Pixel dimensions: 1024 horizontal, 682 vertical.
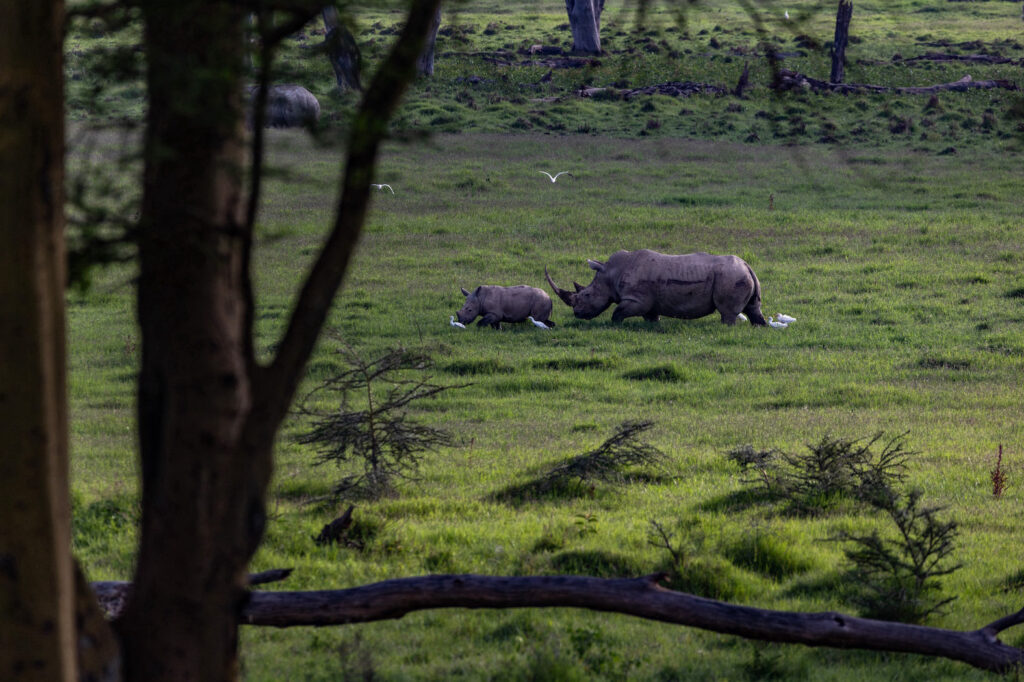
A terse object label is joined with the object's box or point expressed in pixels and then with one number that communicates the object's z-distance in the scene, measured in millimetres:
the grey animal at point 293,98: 62469
